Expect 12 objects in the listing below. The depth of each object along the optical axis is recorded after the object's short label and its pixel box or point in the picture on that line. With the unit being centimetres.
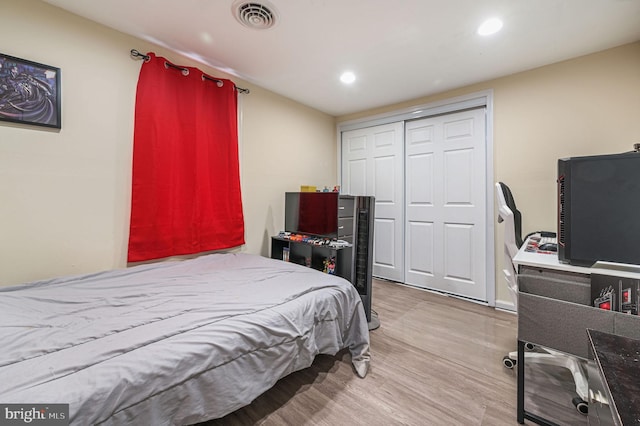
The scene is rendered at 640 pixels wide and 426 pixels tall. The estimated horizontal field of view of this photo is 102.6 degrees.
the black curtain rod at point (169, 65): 210
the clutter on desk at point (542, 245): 163
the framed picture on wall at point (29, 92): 161
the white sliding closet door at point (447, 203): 292
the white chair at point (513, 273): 151
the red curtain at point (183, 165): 212
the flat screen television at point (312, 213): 258
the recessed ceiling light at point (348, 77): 272
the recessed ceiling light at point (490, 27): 187
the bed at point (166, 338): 87
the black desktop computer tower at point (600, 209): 121
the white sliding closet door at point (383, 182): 355
